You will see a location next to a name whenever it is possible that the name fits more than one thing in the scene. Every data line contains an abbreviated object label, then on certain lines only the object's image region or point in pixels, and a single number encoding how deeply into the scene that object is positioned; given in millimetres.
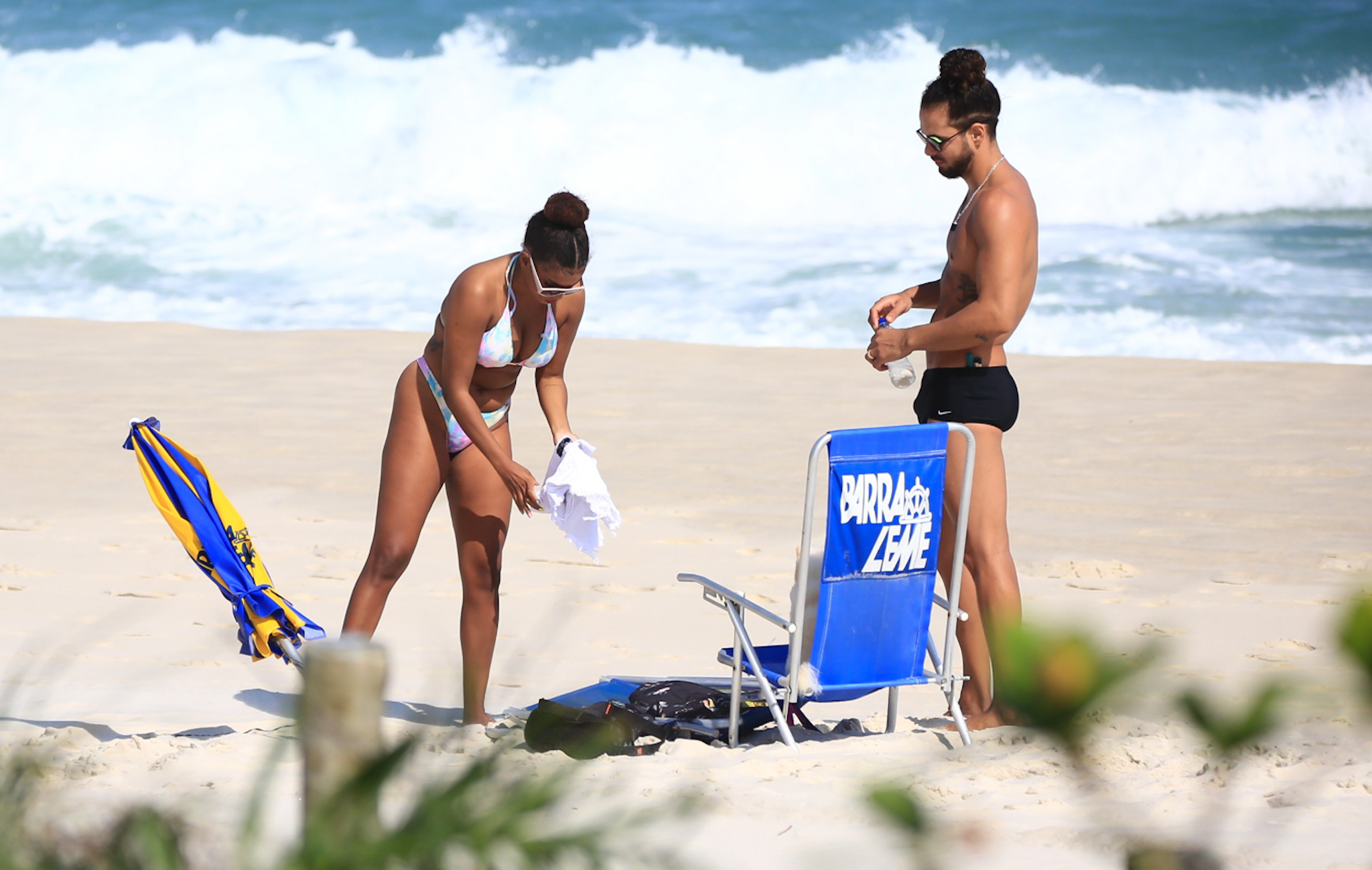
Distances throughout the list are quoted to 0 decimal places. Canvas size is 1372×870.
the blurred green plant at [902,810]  15750
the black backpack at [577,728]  35842
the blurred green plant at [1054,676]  13244
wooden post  23636
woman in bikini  36118
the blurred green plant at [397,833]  23700
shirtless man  36049
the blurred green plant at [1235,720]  14662
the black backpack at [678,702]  36256
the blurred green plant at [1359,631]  12756
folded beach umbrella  35978
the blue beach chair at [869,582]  35895
